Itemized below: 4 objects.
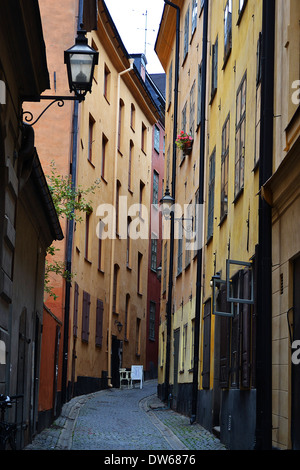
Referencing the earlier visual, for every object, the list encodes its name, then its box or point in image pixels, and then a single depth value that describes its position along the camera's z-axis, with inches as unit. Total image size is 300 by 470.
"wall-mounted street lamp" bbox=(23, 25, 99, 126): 378.3
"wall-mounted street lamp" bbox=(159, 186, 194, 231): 864.3
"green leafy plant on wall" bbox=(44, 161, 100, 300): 690.8
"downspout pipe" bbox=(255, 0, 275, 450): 402.9
